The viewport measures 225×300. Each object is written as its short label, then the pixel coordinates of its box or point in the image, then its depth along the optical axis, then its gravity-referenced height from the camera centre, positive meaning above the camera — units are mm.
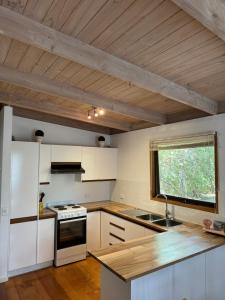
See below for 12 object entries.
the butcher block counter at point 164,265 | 1696 -869
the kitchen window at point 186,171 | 2787 -131
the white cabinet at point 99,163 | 4062 -14
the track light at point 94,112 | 3319 +806
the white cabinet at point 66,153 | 3707 +163
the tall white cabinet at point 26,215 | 3143 -780
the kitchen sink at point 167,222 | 3002 -855
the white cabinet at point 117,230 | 3076 -1062
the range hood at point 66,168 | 3639 -96
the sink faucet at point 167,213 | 3188 -762
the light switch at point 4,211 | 2980 -675
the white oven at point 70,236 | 3449 -1223
